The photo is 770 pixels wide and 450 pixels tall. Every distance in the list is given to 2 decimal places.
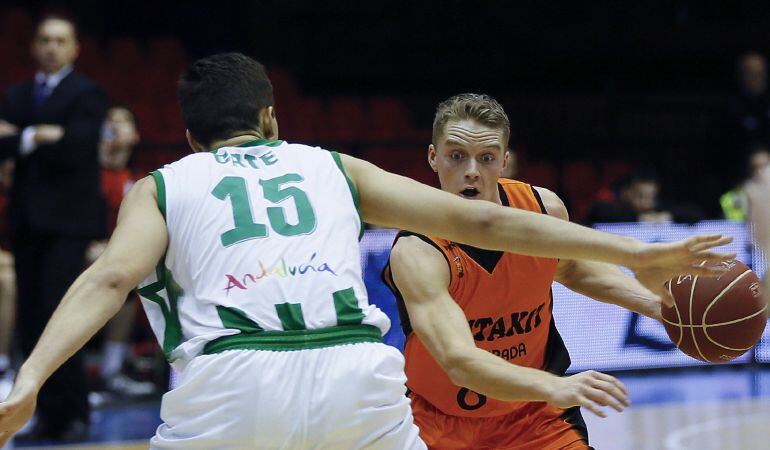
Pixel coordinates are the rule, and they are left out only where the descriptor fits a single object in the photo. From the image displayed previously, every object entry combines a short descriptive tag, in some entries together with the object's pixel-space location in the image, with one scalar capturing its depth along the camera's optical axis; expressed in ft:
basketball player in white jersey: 18.02
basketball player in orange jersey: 24.48
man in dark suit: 44.75
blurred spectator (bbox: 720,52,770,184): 73.46
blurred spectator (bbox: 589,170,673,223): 58.18
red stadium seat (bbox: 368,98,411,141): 81.46
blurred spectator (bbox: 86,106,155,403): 53.57
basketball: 24.07
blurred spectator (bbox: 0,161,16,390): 52.47
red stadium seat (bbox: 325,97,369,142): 79.71
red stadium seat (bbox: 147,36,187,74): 82.74
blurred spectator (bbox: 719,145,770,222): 64.29
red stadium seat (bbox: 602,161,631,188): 77.25
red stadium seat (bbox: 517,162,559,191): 70.33
